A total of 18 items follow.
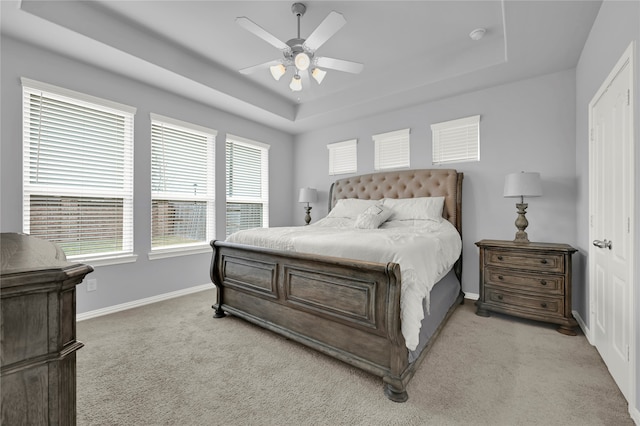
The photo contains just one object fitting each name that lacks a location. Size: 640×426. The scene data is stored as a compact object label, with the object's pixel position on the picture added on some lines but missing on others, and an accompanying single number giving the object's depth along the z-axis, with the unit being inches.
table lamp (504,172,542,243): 117.1
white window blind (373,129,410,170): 168.2
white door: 67.9
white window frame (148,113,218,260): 145.1
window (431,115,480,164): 146.3
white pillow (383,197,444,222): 139.5
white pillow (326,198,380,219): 161.0
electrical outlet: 120.1
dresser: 22.2
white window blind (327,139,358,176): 191.2
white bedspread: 70.4
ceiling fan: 85.9
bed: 70.0
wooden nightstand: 104.9
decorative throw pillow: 133.3
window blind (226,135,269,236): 183.3
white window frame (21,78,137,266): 107.1
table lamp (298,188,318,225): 198.1
